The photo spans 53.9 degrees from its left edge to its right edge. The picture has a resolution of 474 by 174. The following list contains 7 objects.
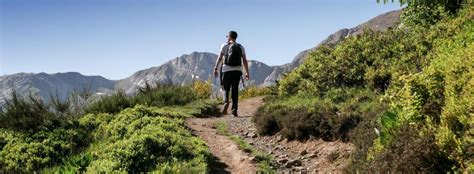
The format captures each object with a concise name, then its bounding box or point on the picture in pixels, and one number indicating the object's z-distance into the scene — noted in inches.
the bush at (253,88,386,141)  349.4
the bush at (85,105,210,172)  300.5
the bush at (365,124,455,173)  191.3
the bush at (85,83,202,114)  615.5
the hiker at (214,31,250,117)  526.0
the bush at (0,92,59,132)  516.1
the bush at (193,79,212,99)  1061.1
